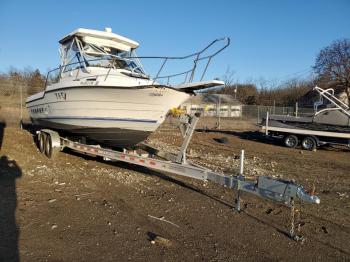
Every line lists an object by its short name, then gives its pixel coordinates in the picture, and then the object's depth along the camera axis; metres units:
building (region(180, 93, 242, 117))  39.15
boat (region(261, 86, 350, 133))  14.39
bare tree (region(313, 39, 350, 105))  34.97
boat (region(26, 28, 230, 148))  7.36
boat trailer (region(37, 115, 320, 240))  4.63
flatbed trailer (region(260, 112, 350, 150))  14.36
